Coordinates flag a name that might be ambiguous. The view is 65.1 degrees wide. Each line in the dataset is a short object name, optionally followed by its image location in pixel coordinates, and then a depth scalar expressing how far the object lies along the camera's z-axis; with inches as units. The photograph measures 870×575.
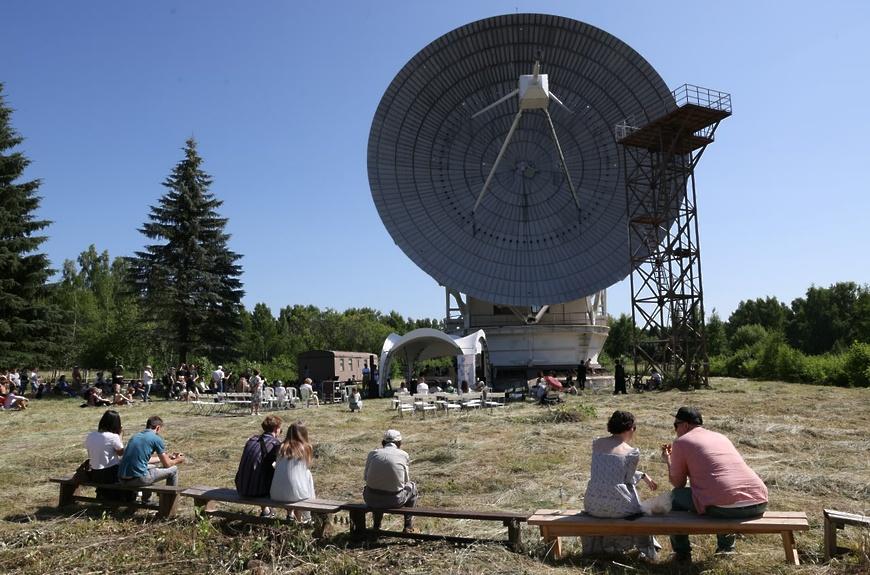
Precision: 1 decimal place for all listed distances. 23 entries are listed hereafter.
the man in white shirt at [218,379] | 1293.1
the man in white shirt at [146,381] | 1160.2
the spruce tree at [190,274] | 1664.6
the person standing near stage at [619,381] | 1147.9
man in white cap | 275.4
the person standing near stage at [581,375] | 1220.5
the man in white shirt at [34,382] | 1235.3
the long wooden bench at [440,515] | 248.7
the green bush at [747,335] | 2880.7
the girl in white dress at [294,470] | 284.2
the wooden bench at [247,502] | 271.4
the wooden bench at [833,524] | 221.9
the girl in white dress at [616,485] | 236.1
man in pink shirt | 227.3
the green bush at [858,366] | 1245.1
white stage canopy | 1243.2
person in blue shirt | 323.0
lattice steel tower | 1273.4
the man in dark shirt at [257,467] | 294.5
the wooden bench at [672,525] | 221.0
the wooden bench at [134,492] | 307.6
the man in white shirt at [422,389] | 1018.1
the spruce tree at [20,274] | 1366.6
